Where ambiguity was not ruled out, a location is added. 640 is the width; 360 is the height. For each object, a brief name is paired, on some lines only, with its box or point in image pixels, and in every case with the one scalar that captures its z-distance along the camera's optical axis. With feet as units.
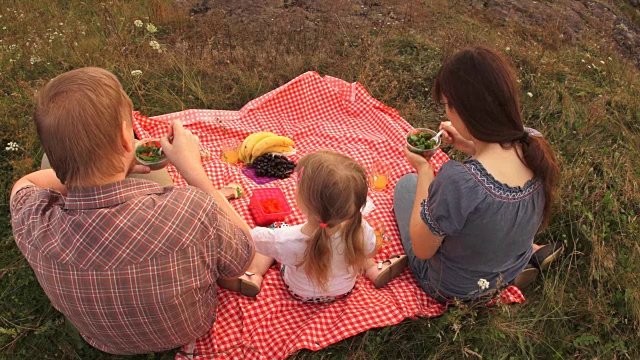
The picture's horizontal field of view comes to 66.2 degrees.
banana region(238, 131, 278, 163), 13.73
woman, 7.87
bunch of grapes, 13.39
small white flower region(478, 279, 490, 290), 8.79
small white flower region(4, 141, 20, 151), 11.92
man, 6.18
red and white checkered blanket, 9.45
